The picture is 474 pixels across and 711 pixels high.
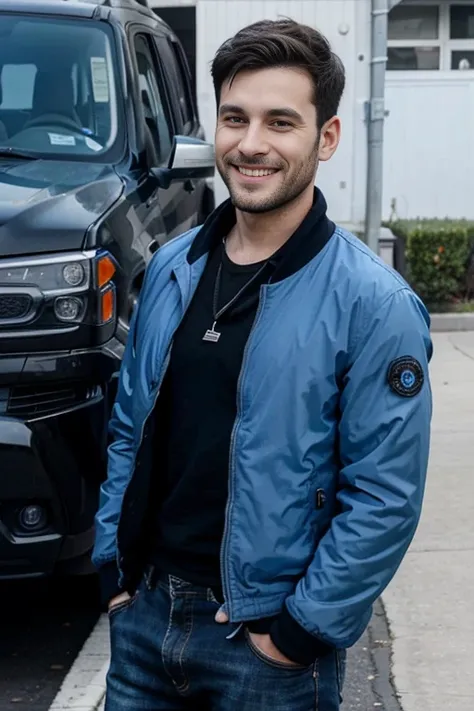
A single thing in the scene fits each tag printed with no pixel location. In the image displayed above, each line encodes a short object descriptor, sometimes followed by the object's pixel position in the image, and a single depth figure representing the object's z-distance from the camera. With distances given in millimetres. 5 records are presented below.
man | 2326
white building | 13062
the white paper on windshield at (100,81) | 5512
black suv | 4062
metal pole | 10844
